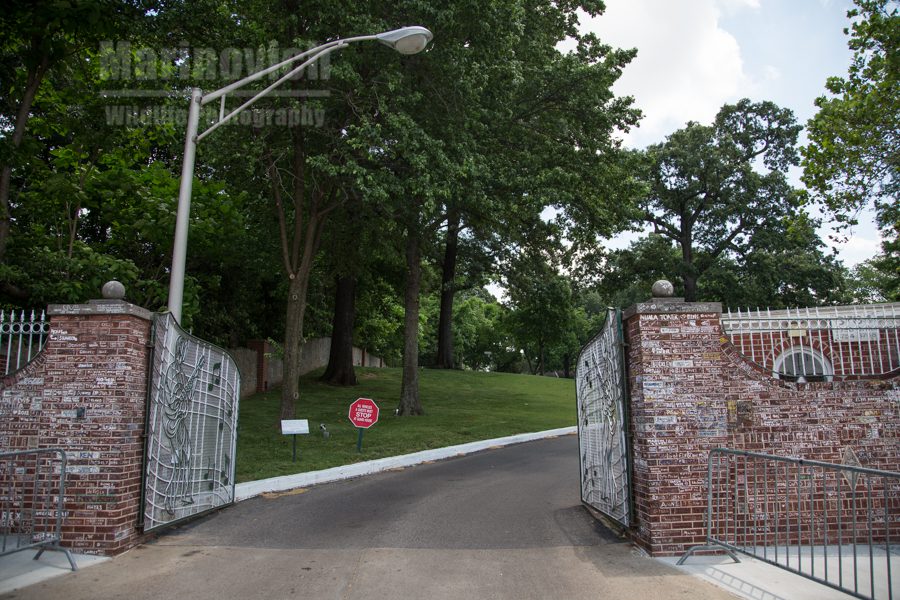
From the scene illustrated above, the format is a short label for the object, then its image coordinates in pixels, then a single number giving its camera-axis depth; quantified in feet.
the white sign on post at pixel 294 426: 38.65
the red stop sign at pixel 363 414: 43.82
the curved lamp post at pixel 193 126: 30.01
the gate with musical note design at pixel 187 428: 24.35
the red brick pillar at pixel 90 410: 21.81
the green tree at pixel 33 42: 23.39
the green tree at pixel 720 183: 116.06
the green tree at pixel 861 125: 51.03
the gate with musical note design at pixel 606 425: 23.94
